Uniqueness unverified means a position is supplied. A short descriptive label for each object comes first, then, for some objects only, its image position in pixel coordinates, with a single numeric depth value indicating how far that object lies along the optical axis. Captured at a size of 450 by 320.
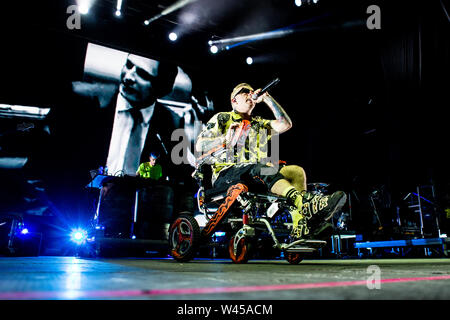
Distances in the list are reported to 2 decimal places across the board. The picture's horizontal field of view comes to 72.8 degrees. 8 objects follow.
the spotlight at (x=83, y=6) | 6.04
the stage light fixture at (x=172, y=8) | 6.44
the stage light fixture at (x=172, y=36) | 7.04
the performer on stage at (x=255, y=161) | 2.14
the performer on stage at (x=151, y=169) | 5.73
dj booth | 4.42
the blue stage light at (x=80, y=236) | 4.59
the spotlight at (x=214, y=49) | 7.42
